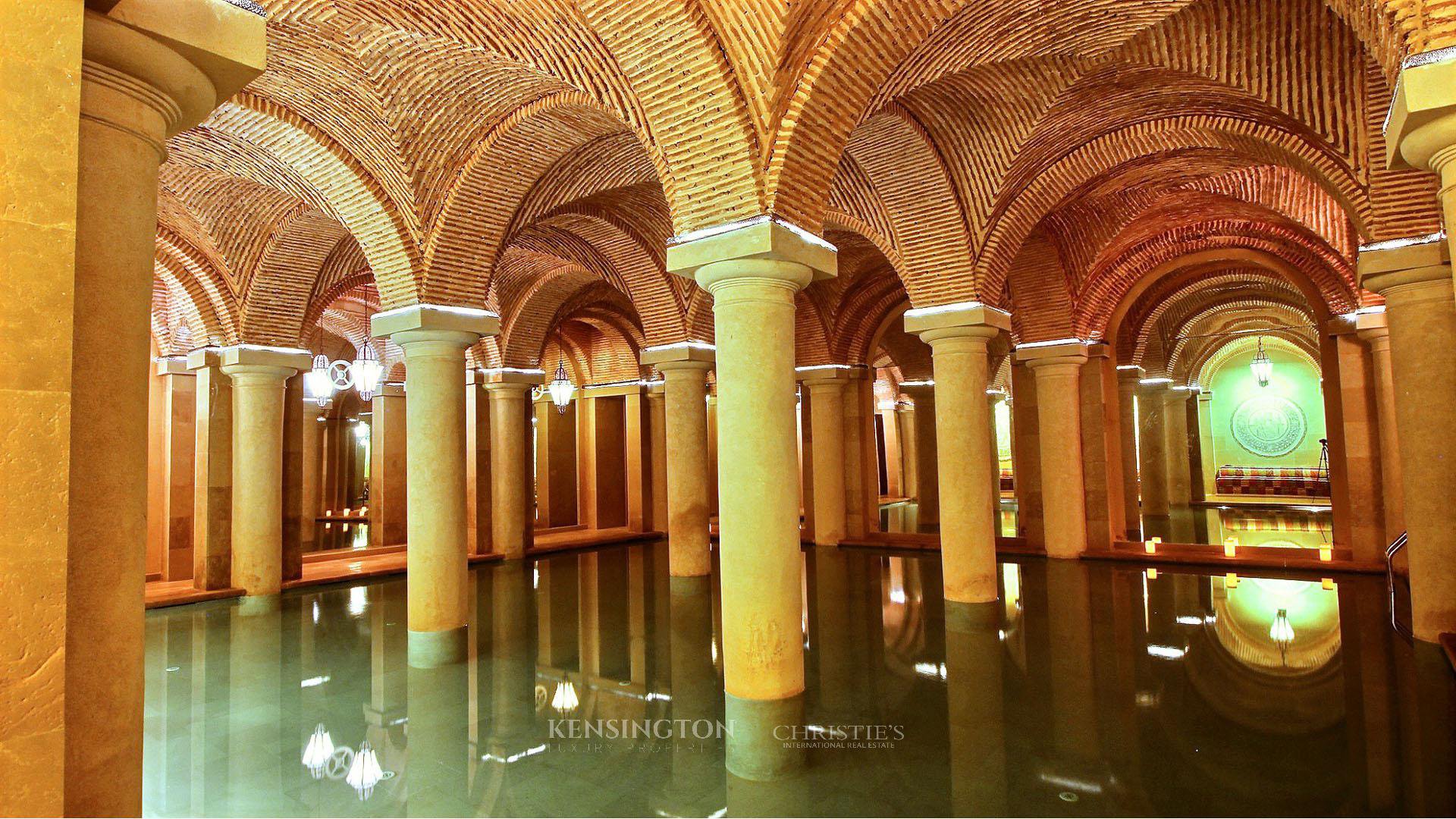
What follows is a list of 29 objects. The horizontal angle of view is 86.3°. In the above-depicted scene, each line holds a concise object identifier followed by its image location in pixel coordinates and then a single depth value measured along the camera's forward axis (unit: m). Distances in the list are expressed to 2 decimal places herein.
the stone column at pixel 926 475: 16.92
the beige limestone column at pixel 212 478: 10.47
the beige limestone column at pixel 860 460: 14.72
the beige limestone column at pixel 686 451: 11.13
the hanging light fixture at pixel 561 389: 14.74
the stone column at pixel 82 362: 1.85
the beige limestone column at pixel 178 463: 11.41
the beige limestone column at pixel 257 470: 9.75
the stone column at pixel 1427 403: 6.30
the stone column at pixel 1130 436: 14.05
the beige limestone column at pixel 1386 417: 9.30
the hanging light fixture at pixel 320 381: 11.00
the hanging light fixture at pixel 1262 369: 16.67
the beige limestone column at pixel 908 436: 24.84
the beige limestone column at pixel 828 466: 14.14
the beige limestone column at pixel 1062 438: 11.32
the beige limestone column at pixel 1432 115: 3.34
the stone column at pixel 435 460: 7.20
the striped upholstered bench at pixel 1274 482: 21.44
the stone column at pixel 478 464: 13.93
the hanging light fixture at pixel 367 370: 10.39
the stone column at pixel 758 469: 4.95
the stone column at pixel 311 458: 18.69
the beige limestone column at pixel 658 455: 17.38
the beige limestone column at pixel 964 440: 8.17
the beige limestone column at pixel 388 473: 15.74
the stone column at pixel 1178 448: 20.22
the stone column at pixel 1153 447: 17.86
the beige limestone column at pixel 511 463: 14.03
